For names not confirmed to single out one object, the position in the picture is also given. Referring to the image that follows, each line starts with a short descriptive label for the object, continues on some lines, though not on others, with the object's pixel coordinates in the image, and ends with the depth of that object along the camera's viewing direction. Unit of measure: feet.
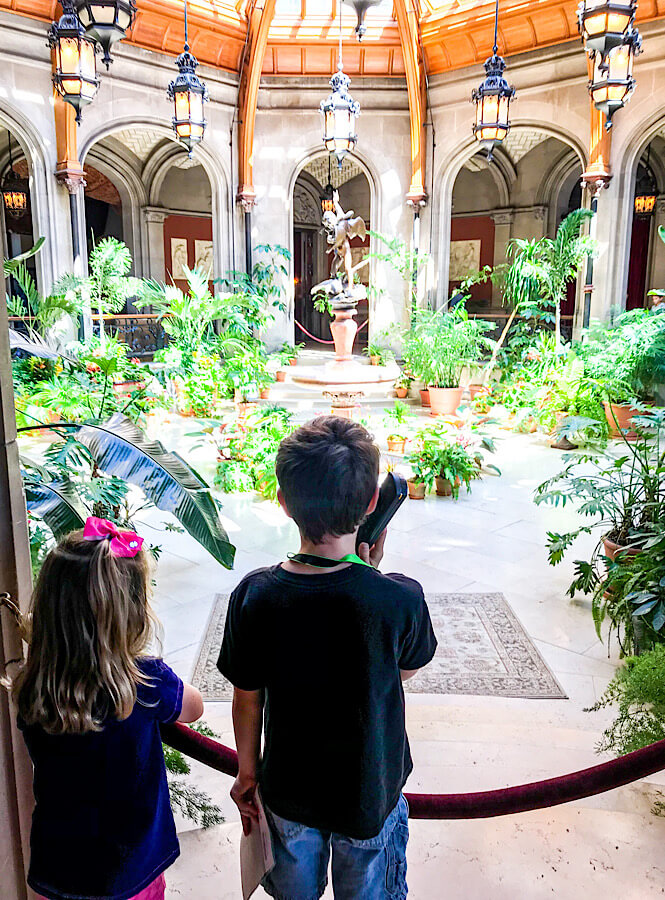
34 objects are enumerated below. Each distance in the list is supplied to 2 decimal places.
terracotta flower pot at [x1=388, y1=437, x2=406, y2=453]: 27.07
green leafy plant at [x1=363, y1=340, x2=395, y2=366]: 42.13
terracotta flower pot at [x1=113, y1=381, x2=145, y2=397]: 33.32
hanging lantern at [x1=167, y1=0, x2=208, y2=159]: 29.48
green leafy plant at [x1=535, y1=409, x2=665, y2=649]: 11.72
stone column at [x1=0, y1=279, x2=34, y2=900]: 4.86
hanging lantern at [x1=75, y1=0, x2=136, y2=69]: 17.90
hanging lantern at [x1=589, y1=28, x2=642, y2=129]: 22.09
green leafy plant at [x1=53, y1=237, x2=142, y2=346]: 36.40
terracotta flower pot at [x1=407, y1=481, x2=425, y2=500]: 22.61
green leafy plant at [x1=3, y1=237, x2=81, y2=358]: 25.68
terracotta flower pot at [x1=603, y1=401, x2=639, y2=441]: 30.50
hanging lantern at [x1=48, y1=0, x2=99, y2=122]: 22.80
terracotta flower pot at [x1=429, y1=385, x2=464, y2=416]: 35.27
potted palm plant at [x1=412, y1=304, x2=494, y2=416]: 34.86
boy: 4.31
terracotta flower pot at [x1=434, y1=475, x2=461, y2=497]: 22.86
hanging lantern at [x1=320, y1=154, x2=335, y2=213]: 49.47
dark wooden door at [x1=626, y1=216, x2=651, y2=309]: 51.65
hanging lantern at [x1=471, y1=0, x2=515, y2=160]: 27.61
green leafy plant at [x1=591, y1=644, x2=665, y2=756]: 7.93
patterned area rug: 11.94
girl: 4.30
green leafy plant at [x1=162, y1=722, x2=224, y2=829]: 7.40
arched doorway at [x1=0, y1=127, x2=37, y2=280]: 50.97
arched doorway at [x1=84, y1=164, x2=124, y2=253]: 56.13
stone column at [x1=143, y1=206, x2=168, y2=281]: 54.95
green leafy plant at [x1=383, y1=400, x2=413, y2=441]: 28.30
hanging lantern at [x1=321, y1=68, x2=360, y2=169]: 29.35
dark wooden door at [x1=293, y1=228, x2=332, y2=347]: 63.05
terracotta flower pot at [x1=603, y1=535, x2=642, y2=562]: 14.28
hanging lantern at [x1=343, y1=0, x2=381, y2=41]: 21.56
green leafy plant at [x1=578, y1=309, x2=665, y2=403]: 28.50
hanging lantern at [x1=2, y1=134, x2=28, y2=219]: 51.37
